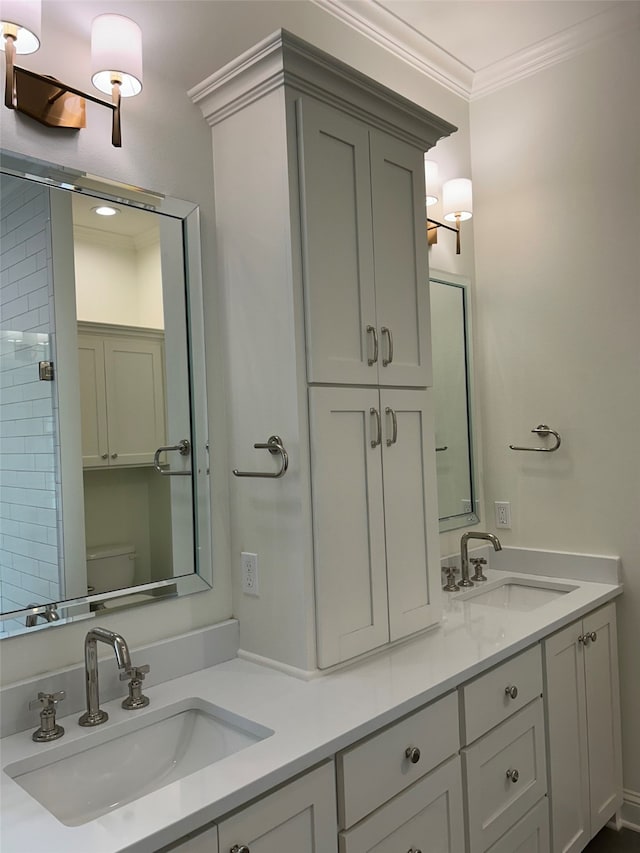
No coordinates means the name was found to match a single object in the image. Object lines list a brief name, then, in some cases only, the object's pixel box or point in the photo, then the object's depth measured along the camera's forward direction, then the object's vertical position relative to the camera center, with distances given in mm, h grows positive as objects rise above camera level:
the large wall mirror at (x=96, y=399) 1452 +86
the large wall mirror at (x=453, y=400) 2658 +94
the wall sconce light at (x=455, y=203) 2623 +868
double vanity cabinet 1300 -846
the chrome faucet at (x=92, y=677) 1437 -529
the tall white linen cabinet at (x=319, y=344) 1684 +223
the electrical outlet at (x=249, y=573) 1805 -389
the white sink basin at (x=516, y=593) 2520 -666
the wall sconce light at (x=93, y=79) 1408 +808
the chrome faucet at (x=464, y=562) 2555 -539
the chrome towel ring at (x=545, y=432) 2615 -49
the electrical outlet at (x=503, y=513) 2785 -384
